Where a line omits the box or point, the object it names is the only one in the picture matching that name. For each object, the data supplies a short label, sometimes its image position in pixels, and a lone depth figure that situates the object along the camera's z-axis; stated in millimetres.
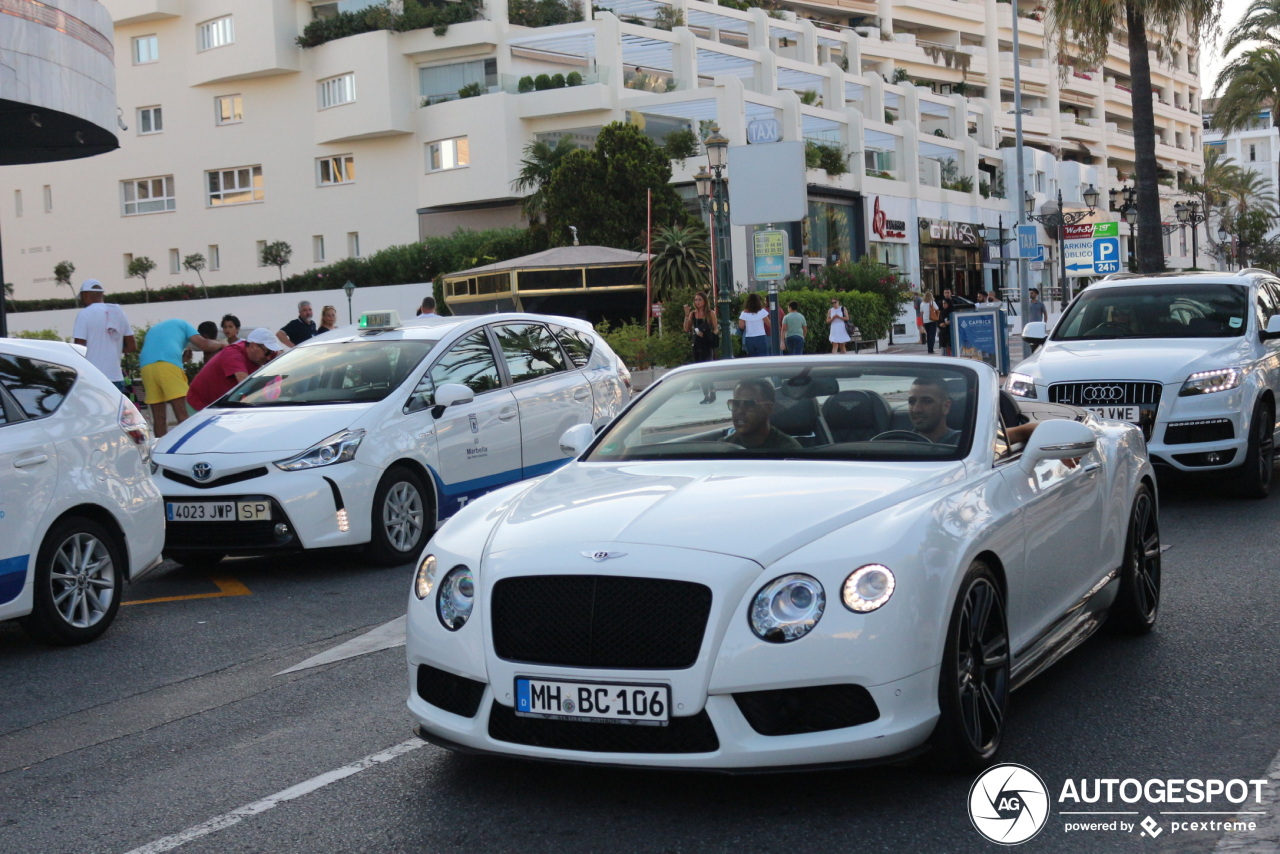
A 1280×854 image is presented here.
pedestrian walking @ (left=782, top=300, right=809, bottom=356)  28156
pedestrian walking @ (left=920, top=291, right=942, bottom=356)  34219
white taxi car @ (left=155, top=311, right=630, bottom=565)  9188
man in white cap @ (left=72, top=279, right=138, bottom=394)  15102
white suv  10711
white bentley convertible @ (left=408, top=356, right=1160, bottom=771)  4086
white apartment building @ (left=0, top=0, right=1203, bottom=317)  50594
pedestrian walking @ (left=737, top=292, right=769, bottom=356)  25750
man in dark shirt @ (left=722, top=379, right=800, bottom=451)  5441
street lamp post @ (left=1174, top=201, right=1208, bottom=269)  51225
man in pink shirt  13023
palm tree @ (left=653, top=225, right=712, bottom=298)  38281
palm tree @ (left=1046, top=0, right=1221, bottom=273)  26328
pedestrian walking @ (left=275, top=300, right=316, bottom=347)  17156
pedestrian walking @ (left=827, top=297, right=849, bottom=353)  31328
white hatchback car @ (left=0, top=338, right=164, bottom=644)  7145
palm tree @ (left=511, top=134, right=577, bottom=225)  46406
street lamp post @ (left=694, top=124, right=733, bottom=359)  25656
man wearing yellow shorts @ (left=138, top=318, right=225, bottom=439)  15680
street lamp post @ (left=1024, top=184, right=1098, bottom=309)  40312
